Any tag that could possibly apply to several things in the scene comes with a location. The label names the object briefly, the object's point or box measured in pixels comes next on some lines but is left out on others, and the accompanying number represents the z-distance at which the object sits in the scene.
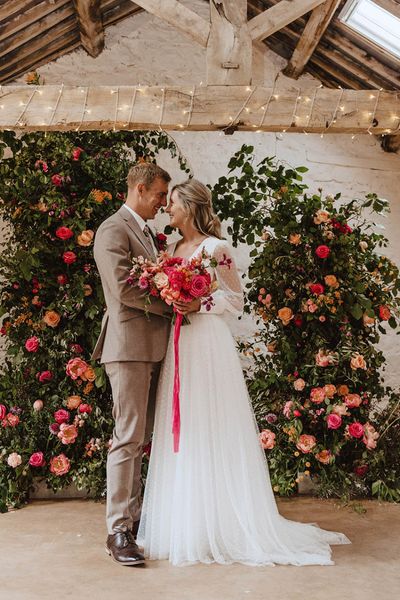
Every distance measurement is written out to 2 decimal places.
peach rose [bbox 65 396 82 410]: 3.98
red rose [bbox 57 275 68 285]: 4.08
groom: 2.96
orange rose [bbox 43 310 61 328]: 4.01
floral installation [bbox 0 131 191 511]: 3.98
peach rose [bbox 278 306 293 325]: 4.06
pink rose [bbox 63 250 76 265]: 3.98
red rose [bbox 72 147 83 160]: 4.05
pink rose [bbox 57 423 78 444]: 3.89
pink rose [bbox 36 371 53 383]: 4.06
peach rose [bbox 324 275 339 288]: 3.95
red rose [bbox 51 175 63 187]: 4.03
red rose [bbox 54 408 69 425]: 3.93
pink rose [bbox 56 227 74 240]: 3.95
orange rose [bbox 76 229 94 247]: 3.91
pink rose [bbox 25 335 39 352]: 4.04
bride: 2.94
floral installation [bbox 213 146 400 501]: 3.95
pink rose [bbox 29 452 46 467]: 3.93
